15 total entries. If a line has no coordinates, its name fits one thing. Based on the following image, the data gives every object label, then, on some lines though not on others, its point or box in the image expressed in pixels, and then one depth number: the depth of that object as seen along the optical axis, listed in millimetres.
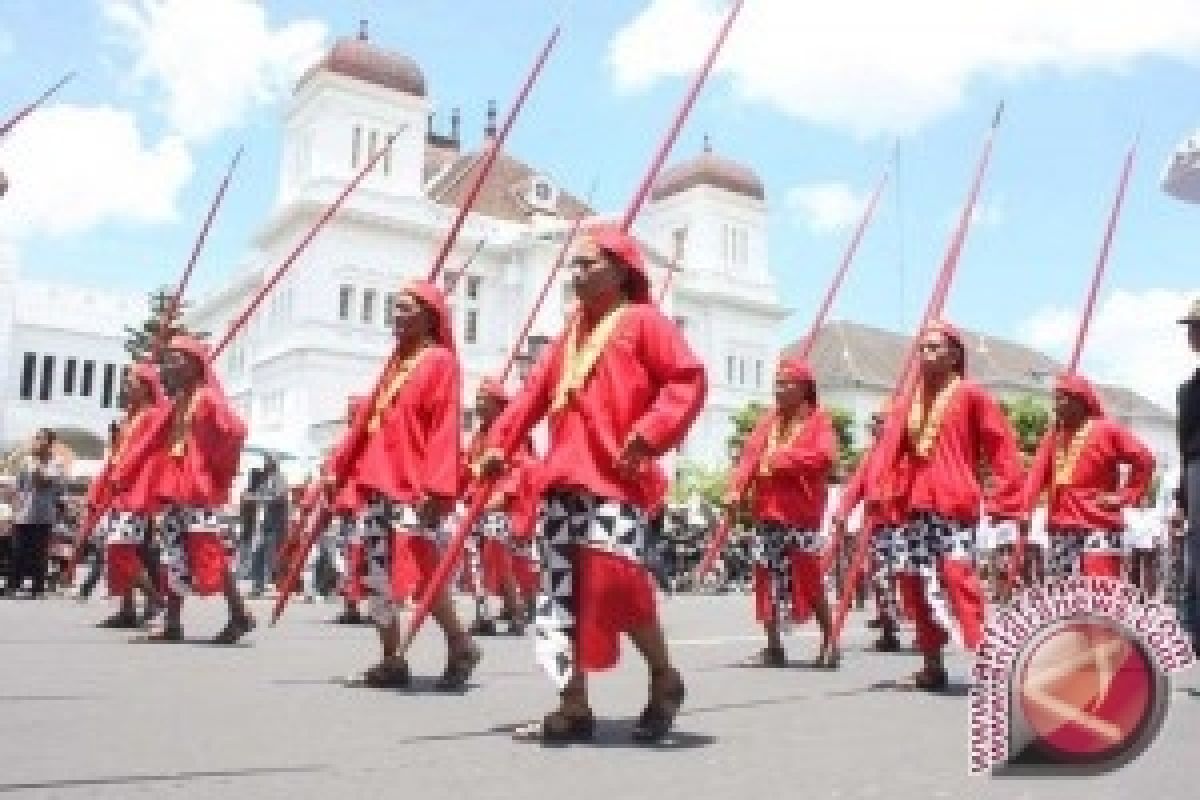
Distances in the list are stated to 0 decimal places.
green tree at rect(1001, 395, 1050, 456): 61531
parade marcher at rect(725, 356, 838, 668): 9016
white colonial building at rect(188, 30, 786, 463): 58812
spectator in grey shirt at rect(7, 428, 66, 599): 15125
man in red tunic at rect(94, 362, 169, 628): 9320
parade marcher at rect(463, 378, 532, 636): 11727
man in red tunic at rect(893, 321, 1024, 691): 7703
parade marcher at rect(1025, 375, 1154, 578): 9727
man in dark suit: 6152
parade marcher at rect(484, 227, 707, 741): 5102
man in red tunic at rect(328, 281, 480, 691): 6859
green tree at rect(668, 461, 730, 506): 59375
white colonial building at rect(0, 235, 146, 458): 64750
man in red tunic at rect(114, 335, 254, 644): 9062
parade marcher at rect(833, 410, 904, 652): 7965
